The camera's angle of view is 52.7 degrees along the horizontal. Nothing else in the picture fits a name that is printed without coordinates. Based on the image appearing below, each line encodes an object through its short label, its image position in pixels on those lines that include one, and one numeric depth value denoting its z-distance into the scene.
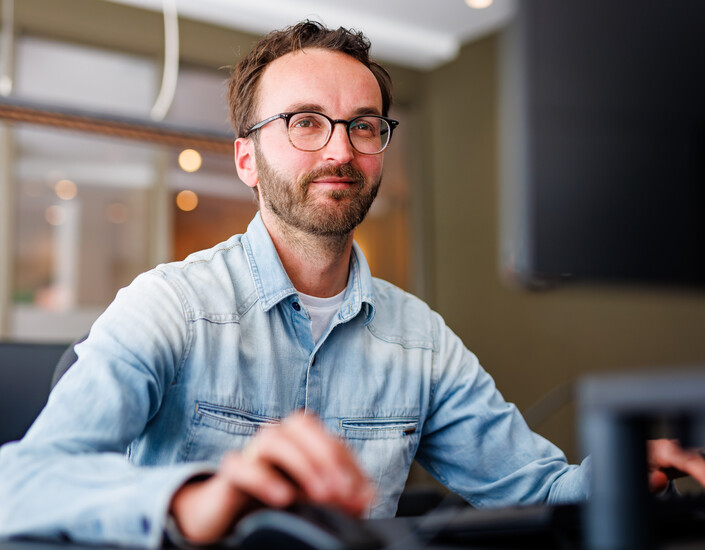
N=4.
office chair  1.64
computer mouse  0.44
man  0.82
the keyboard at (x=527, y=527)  0.56
